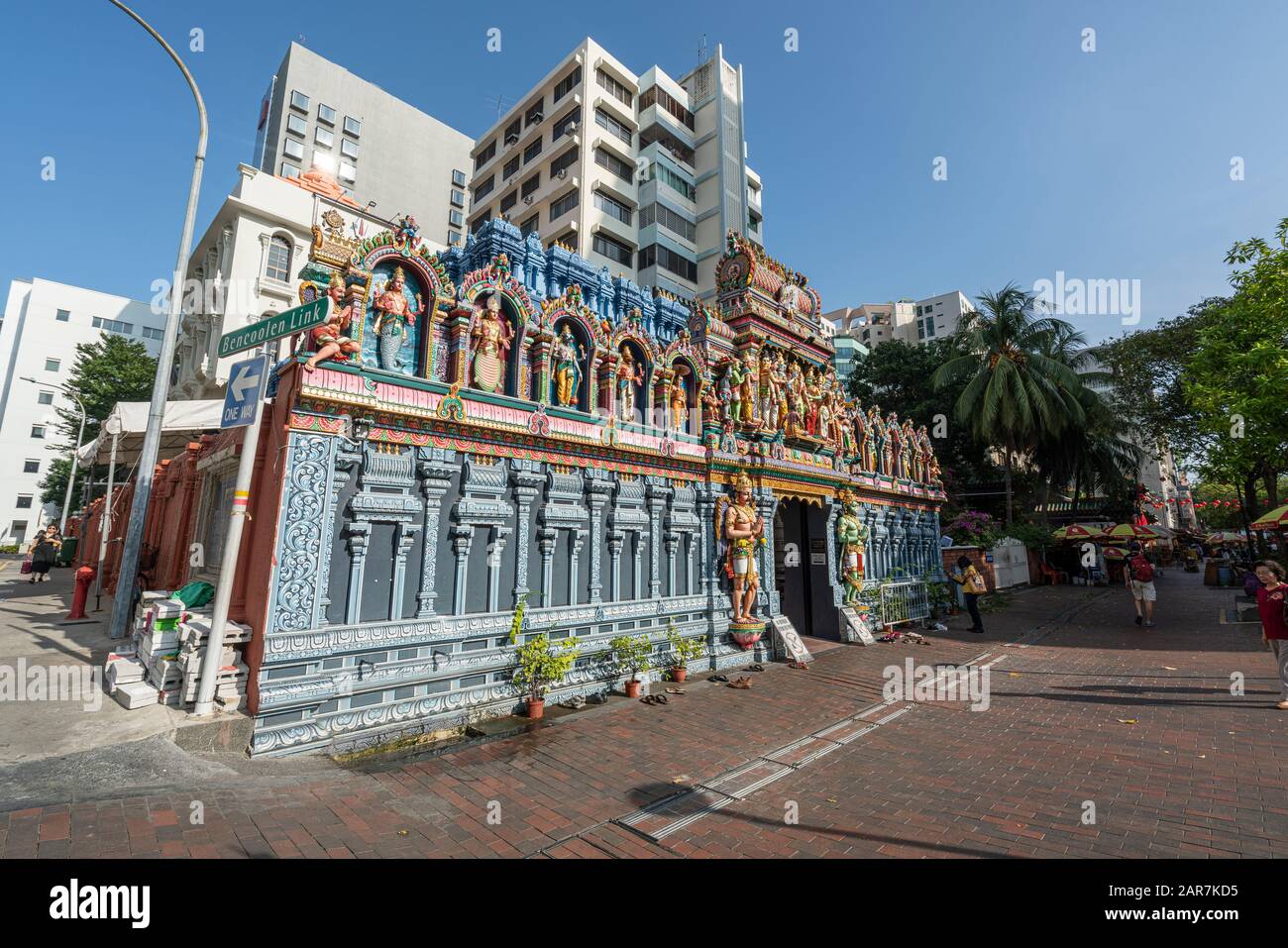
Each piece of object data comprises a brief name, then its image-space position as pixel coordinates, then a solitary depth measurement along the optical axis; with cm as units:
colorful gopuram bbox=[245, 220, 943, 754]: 664
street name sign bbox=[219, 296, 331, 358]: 600
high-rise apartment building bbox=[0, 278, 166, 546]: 4231
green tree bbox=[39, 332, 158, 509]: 3150
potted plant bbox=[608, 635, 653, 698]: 926
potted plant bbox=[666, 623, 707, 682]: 995
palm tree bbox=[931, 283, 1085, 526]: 2820
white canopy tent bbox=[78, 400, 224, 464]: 1145
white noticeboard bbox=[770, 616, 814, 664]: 1190
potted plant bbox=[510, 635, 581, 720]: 789
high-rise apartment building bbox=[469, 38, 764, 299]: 3284
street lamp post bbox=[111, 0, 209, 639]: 919
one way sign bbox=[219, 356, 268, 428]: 632
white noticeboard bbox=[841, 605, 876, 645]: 1412
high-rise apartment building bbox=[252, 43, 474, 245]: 3669
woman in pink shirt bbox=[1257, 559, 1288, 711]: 804
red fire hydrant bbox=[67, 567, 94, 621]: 1102
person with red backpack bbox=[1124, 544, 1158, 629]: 1622
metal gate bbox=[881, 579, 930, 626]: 1612
